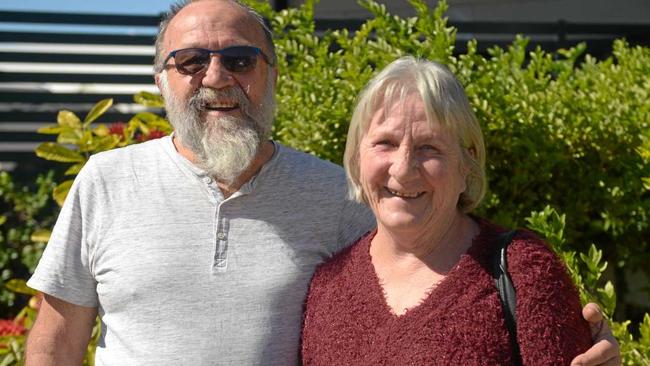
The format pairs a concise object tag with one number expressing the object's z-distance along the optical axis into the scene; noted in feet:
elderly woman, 6.21
